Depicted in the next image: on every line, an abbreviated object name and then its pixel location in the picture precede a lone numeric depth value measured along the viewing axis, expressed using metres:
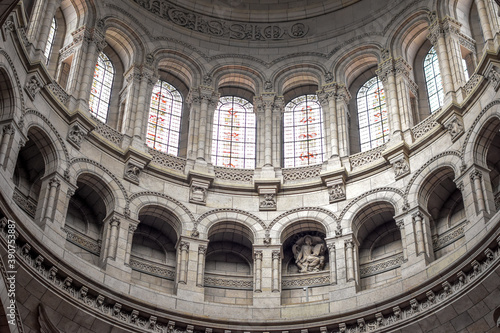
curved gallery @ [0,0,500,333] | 26.33
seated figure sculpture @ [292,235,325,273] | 30.86
